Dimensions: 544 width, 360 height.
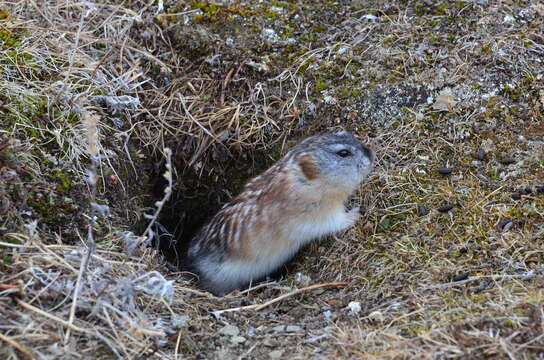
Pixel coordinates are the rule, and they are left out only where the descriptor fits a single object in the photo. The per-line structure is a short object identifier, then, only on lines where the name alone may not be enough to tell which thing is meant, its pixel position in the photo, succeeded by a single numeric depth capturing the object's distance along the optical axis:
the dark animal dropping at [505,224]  5.14
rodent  5.84
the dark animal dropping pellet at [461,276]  4.76
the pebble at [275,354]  4.37
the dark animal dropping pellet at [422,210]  5.53
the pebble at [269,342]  4.54
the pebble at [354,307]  4.80
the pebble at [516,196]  5.36
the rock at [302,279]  5.61
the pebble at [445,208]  5.44
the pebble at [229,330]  4.70
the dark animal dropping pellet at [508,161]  5.67
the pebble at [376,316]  4.58
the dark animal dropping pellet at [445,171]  5.77
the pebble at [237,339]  4.60
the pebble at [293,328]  4.70
